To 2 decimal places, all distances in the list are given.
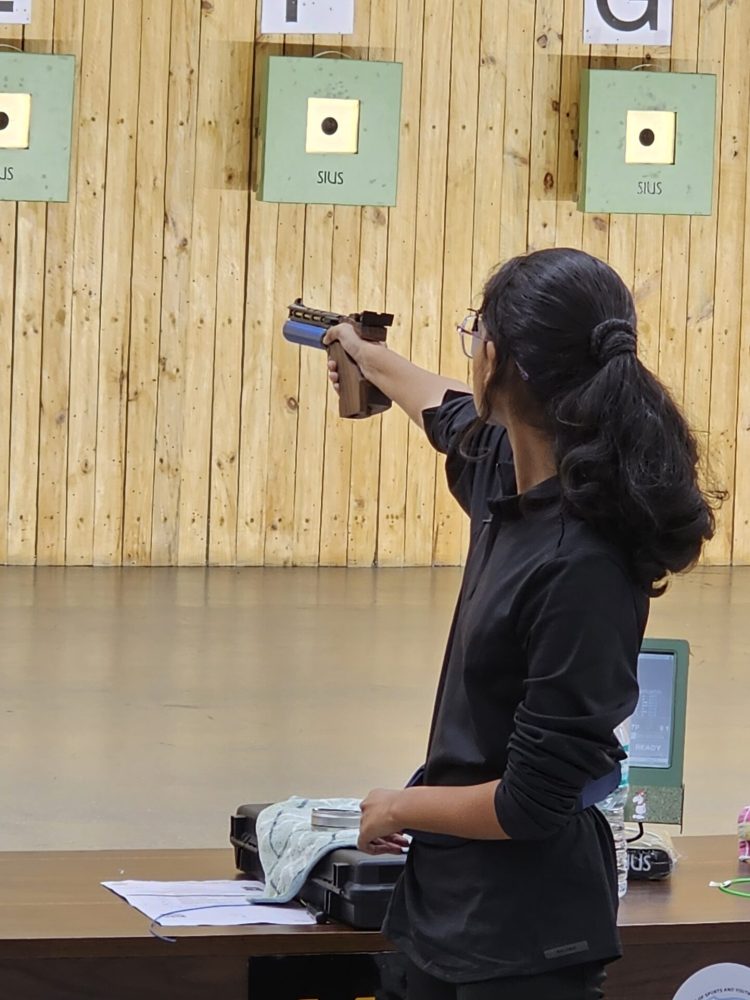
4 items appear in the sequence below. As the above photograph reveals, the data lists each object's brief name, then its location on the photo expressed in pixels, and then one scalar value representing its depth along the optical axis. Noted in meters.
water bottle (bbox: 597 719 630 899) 4.07
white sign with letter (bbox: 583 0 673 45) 14.77
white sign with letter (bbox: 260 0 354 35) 14.10
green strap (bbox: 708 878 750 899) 4.13
